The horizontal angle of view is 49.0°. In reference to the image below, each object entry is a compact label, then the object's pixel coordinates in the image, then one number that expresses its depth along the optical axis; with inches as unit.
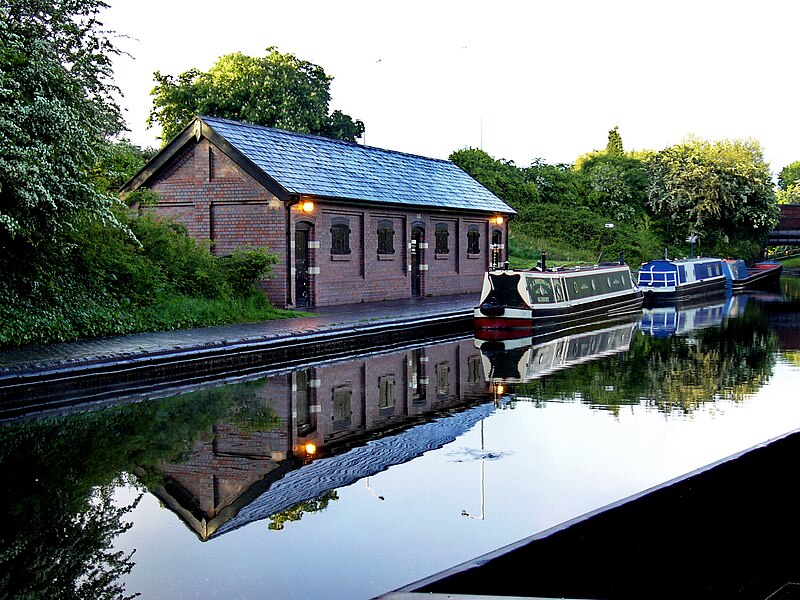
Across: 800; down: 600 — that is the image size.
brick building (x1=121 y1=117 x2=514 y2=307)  960.3
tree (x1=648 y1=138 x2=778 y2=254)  2128.3
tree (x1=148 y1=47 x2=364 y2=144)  1868.8
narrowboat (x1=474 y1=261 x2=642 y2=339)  888.9
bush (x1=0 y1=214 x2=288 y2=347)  626.5
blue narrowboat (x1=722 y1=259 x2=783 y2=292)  1724.9
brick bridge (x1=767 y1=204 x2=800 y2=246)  2471.7
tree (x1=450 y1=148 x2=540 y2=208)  1989.4
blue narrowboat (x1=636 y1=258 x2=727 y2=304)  1381.6
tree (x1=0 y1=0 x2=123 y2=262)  538.4
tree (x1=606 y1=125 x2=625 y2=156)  2882.9
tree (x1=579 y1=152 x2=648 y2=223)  2169.0
